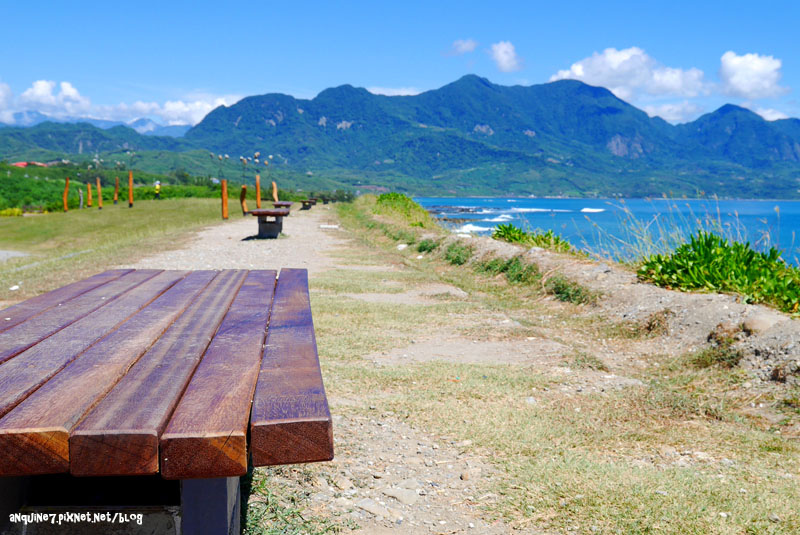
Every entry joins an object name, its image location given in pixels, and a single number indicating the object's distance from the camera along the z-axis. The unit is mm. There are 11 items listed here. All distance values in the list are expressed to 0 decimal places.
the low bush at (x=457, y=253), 11227
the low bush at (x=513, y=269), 8867
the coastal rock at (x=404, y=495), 2746
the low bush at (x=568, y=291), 7383
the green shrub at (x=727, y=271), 5754
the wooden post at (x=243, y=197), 25797
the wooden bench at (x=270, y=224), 15672
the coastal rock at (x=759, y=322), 4887
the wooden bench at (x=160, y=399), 1395
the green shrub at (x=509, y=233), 12109
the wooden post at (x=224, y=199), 22573
